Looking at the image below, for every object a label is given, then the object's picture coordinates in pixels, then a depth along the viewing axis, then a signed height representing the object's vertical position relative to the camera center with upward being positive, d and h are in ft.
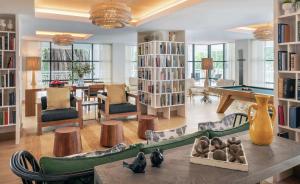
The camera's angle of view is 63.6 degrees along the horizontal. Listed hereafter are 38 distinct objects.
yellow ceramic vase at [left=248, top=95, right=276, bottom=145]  5.66 -0.95
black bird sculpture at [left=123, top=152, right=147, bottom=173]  4.27 -1.42
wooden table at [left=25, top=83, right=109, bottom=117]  21.70 -1.40
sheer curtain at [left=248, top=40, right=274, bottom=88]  30.94 +2.70
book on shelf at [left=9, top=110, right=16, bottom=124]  15.01 -1.94
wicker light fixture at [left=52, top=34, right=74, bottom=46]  23.26 +4.51
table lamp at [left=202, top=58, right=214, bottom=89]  30.40 +2.68
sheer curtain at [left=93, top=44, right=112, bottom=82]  36.91 +3.75
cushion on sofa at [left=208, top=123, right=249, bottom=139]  6.65 -1.33
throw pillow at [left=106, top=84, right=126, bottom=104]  20.16 -0.64
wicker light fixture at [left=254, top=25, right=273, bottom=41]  20.10 +4.40
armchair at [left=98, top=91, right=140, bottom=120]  18.53 -1.82
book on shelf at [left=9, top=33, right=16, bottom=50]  14.70 +2.66
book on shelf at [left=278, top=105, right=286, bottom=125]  9.95 -1.20
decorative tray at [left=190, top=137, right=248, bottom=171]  4.46 -1.36
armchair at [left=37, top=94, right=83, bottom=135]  16.32 -2.07
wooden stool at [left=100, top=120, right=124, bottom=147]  13.82 -2.78
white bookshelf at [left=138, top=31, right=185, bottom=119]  21.33 +1.01
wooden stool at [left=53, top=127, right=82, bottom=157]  12.40 -2.97
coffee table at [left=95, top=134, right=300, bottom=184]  4.02 -1.54
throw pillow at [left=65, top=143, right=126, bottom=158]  6.04 -1.64
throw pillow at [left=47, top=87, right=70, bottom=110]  18.20 -0.94
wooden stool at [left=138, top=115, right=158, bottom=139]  15.51 -2.55
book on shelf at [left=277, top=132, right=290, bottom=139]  9.58 -1.97
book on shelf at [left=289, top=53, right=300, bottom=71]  9.30 +0.88
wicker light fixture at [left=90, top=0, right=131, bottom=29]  12.10 +3.69
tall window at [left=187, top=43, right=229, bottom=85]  37.73 +4.17
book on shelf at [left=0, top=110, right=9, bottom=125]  14.76 -1.91
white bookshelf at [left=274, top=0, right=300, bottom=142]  9.31 +0.95
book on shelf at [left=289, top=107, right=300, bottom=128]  9.34 -1.21
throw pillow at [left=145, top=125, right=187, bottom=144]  7.32 -1.54
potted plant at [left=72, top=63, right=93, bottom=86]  28.00 +1.78
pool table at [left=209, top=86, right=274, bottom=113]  19.48 -0.68
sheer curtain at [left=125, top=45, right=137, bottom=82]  38.24 +4.05
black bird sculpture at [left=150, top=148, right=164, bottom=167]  4.56 -1.39
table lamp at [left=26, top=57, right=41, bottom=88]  25.36 +2.33
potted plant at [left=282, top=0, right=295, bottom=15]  9.20 +3.00
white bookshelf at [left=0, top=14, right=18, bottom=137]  14.62 +0.66
